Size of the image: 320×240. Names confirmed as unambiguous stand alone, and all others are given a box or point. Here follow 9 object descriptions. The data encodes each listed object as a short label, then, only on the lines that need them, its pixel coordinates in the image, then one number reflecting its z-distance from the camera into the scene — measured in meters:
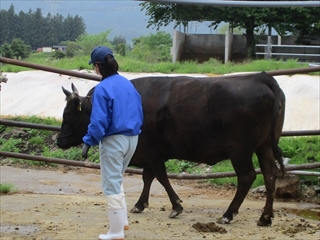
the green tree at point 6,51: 40.75
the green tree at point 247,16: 31.23
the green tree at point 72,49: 41.26
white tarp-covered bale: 14.89
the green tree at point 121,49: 42.97
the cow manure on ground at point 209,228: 5.46
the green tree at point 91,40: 44.98
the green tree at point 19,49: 41.31
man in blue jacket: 4.76
